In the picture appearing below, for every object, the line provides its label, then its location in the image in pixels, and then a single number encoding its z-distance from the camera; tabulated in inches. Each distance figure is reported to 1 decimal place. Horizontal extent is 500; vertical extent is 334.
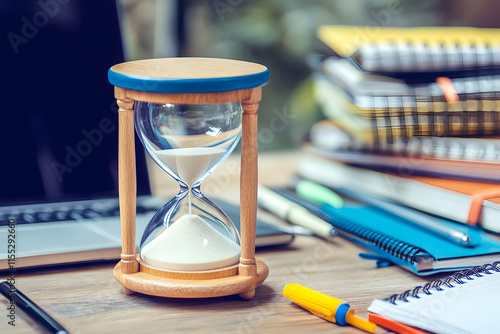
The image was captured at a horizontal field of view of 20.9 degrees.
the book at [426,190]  37.2
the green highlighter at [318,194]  40.6
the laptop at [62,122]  38.0
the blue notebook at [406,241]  34.3
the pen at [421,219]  35.5
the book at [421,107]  39.8
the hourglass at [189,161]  31.5
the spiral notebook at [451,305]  30.2
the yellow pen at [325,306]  31.3
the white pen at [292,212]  37.7
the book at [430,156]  38.8
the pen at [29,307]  30.8
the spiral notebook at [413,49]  41.0
